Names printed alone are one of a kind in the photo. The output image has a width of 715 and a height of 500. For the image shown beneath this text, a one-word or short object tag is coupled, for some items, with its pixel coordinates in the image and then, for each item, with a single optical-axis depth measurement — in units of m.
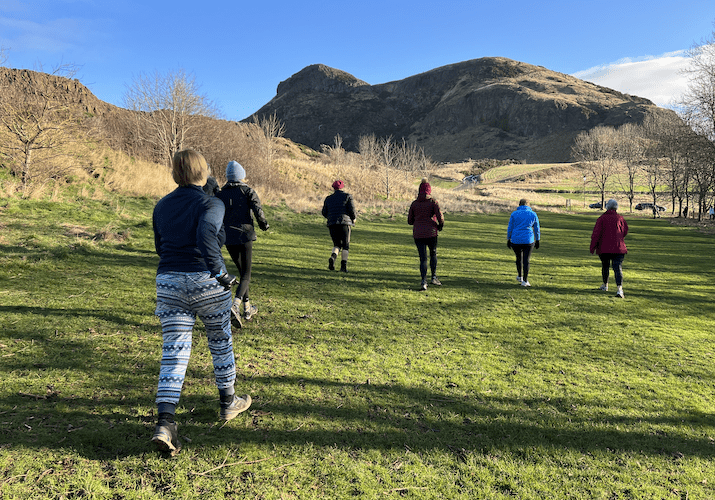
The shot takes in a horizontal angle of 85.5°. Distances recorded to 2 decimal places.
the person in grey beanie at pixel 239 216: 5.64
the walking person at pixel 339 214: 9.09
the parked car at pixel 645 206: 53.73
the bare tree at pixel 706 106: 27.06
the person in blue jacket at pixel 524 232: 8.89
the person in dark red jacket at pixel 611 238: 8.52
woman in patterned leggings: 2.84
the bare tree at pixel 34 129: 12.59
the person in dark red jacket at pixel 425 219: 8.00
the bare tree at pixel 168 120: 24.03
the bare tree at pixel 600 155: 55.44
